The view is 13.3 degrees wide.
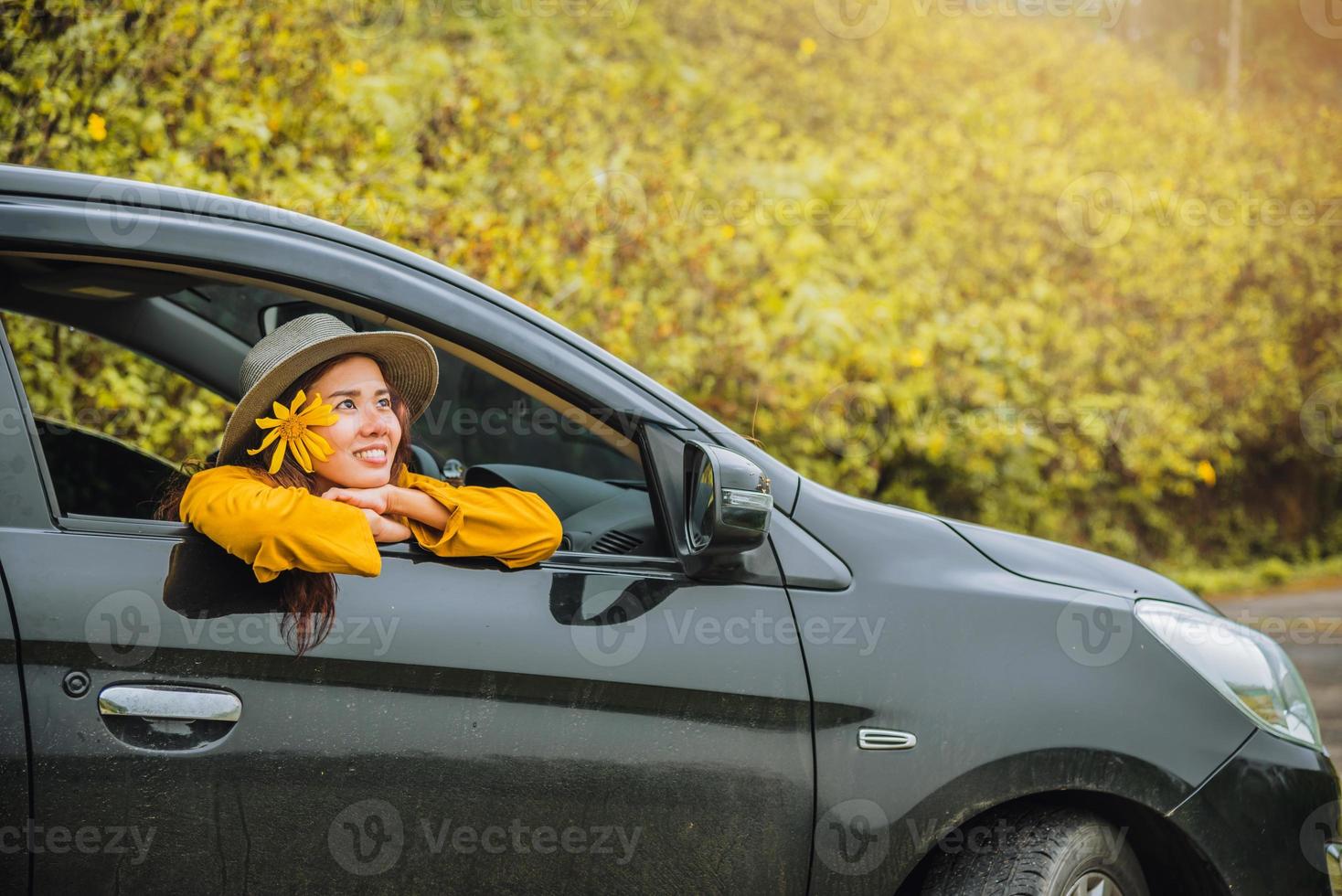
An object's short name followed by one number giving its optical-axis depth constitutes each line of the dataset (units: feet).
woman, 26.68
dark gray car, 26.48
